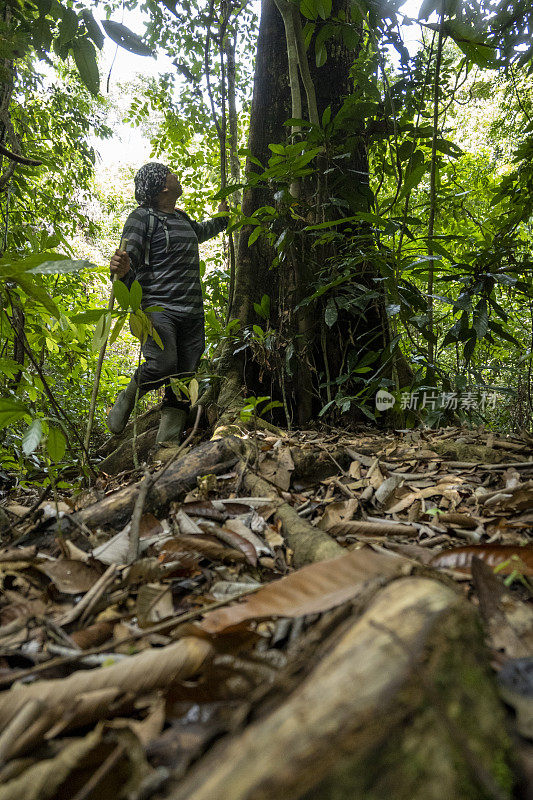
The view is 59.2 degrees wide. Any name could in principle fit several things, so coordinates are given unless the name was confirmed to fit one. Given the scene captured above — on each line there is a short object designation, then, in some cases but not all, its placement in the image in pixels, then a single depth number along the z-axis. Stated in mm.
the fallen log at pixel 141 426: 3801
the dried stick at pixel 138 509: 1066
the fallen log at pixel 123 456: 3500
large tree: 2775
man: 3227
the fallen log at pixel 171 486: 1308
